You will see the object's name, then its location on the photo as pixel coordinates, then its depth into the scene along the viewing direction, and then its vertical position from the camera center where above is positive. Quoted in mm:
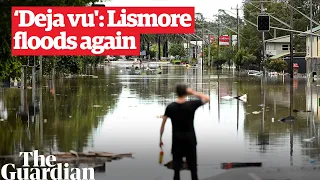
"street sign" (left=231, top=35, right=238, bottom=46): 137862 +5156
